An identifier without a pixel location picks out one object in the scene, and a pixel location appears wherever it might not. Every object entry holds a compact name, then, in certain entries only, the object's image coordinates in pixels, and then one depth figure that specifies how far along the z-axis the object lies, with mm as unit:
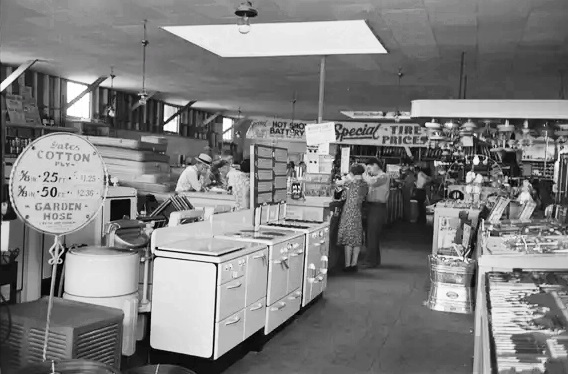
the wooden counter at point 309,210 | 7605
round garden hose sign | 2590
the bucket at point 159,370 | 2994
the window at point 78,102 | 12328
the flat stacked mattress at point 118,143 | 8125
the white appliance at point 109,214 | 4676
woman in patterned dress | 8008
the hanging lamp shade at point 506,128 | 6645
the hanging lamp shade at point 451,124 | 6910
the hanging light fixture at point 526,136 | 6593
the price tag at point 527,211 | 6000
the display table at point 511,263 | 3820
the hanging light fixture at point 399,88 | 9398
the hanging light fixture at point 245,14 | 5188
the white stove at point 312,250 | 5742
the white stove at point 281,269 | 4785
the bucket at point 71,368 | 2498
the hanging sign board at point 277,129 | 17344
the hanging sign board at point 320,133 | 6977
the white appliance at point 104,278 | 3607
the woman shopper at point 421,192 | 15398
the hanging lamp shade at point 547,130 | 6691
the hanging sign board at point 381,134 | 15930
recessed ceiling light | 7285
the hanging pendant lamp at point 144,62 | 7611
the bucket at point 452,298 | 6020
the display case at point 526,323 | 1996
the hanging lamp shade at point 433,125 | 6927
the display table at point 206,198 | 8016
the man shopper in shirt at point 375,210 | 8680
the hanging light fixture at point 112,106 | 12039
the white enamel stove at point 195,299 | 3859
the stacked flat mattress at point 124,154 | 8156
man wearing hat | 8680
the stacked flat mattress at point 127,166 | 8172
